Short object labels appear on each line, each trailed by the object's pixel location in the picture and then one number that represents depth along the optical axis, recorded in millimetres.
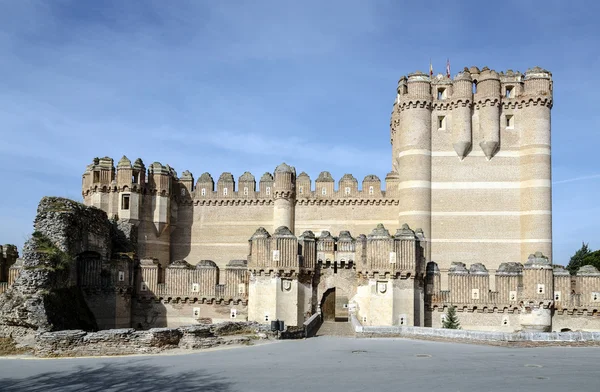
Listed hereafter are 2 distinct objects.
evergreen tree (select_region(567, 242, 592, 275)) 55203
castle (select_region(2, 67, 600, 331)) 27516
